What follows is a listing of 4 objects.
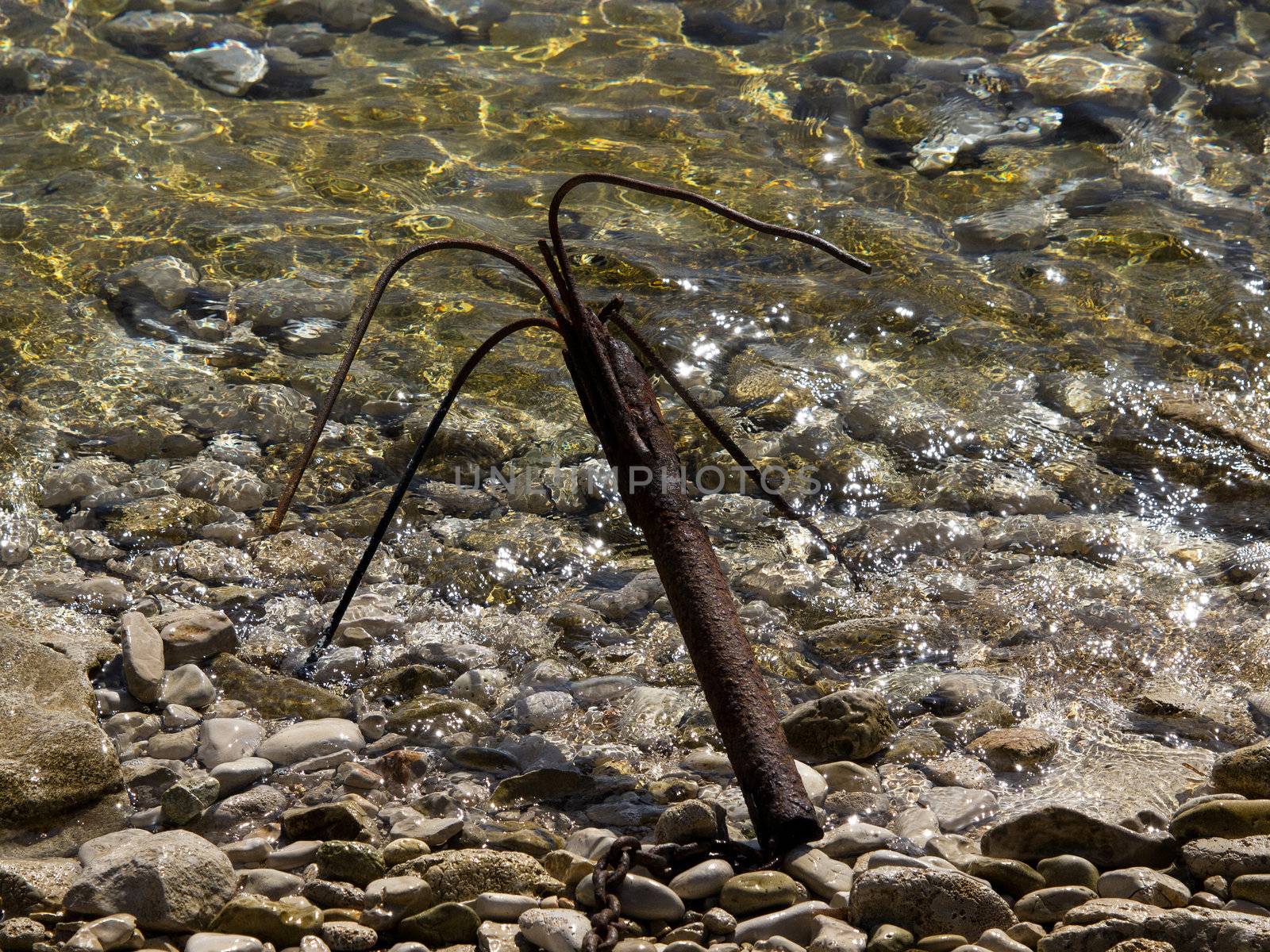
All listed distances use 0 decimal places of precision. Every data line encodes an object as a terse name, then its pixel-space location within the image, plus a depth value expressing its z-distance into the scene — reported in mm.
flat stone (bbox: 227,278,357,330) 5555
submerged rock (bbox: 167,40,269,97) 7762
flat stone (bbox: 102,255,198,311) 5629
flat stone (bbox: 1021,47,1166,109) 7863
